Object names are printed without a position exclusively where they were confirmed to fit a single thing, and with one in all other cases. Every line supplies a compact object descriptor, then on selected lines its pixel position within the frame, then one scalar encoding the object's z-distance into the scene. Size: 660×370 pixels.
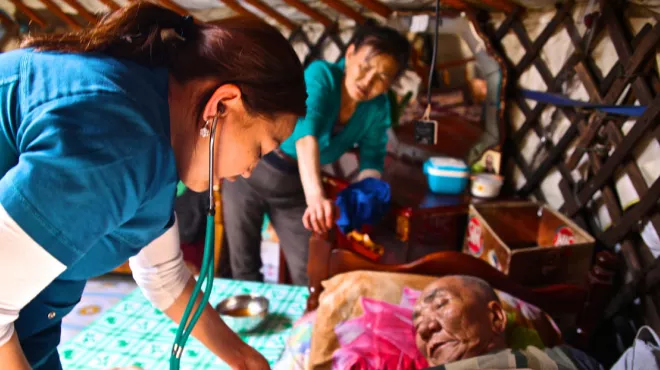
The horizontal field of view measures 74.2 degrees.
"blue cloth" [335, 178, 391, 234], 1.41
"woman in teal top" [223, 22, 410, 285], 1.28
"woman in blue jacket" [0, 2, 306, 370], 0.38
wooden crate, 1.39
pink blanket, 1.03
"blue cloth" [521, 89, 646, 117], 1.40
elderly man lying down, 0.94
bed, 1.21
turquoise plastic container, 1.96
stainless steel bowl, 1.22
